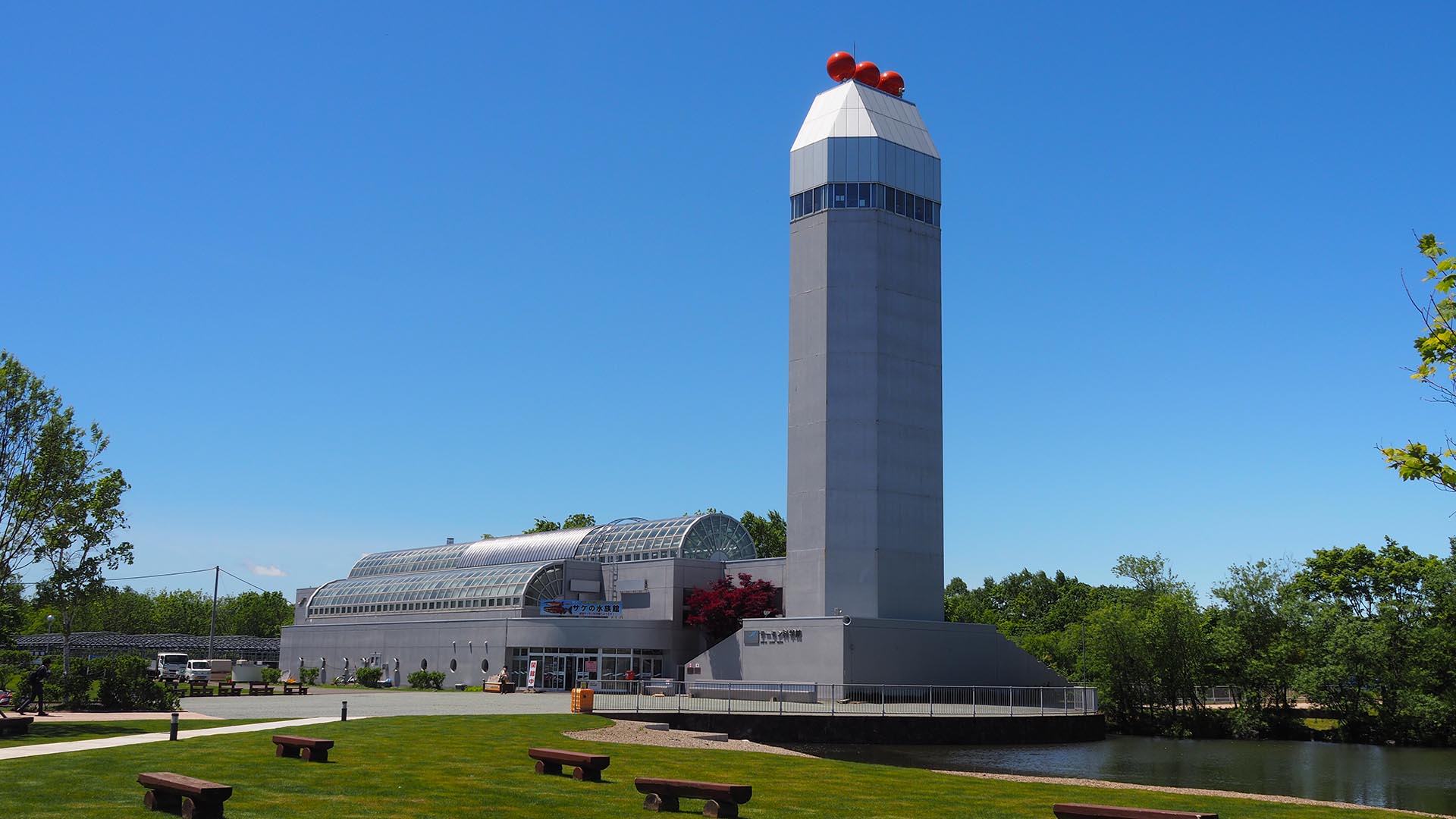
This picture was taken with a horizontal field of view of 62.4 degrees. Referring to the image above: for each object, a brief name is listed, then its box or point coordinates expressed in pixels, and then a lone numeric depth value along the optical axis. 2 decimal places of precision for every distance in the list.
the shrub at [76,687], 40.34
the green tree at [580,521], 123.12
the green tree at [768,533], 118.56
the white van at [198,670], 79.62
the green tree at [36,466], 40.59
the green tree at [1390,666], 58.47
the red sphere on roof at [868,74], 68.69
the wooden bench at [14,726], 29.94
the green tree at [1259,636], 64.56
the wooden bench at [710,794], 19.00
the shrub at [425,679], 68.00
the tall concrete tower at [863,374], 62.12
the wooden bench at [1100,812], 16.52
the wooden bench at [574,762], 22.98
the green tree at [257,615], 155.25
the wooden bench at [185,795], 16.23
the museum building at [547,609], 66.88
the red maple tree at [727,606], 69.00
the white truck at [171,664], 85.12
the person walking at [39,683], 35.97
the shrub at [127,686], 41.00
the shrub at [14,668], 42.38
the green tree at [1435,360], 13.73
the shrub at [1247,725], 62.69
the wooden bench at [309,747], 24.23
